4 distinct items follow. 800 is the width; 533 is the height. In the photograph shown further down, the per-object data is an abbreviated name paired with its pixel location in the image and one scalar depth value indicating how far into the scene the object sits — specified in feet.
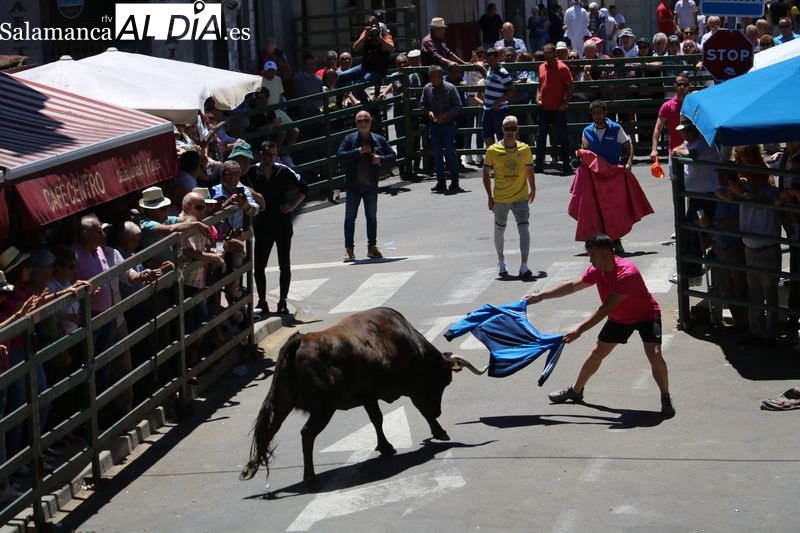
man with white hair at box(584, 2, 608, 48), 118.52
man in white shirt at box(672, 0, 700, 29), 117.60
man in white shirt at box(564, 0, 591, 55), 112.78
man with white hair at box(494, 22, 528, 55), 98.07
